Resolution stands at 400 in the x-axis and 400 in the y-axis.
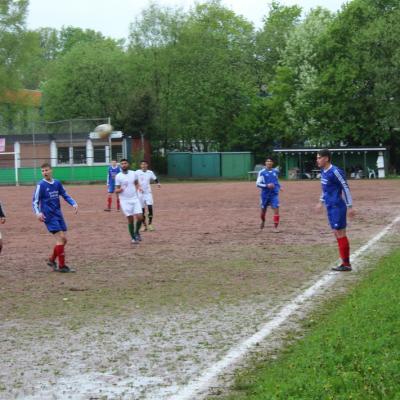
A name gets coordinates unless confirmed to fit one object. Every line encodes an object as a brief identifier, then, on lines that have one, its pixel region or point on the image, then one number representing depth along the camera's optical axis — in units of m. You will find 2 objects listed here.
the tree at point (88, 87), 69.25
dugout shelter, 59.72
